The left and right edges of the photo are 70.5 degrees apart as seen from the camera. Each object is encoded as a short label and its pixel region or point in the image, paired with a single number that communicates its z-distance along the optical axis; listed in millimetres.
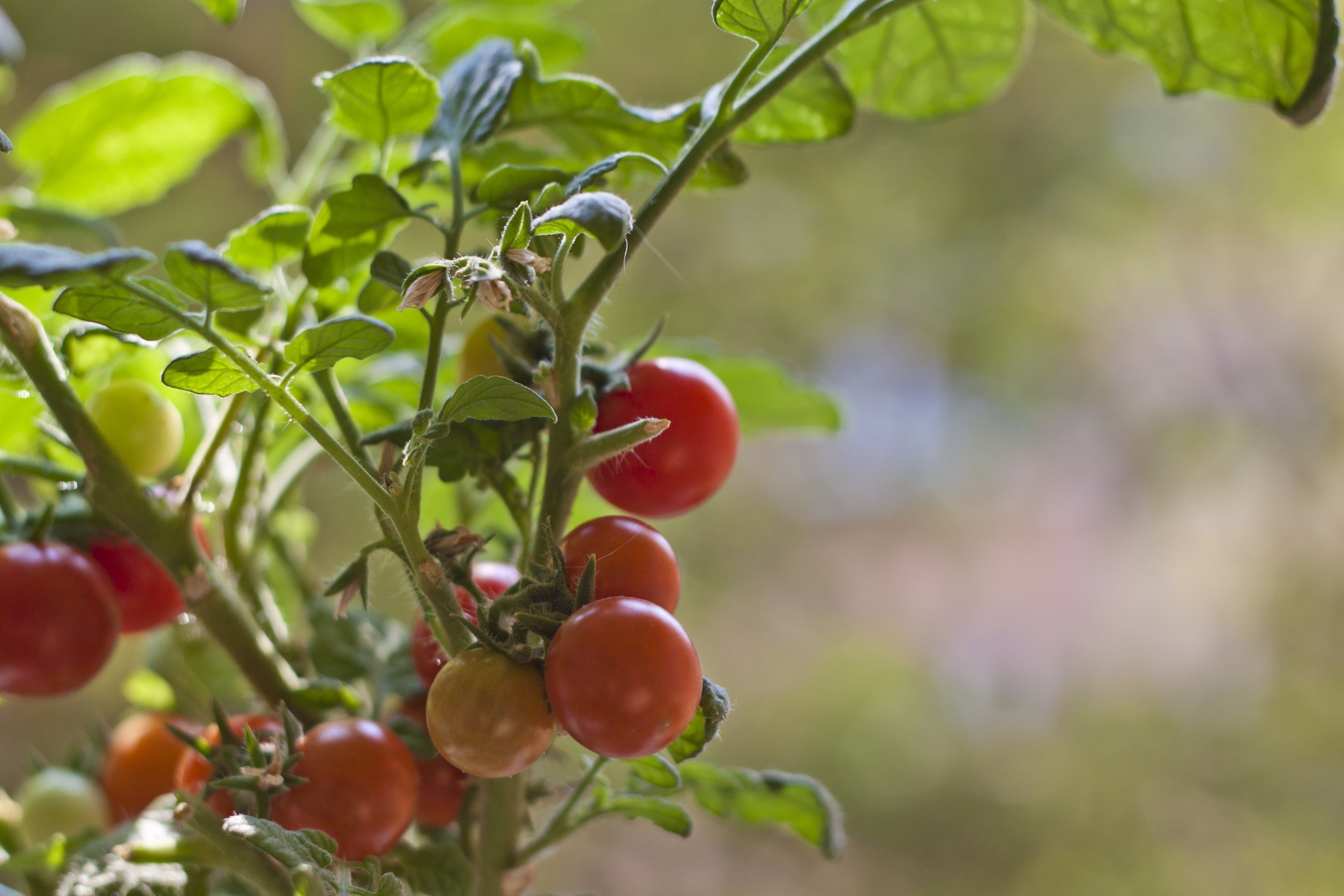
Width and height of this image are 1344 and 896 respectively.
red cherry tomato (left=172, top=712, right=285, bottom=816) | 317
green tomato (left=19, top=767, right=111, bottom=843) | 400
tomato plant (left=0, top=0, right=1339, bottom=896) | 243
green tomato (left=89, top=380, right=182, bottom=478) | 339
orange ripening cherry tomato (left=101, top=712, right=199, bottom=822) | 396
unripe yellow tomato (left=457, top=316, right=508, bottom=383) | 311
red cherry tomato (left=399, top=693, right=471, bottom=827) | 343
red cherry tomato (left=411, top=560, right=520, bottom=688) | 322
